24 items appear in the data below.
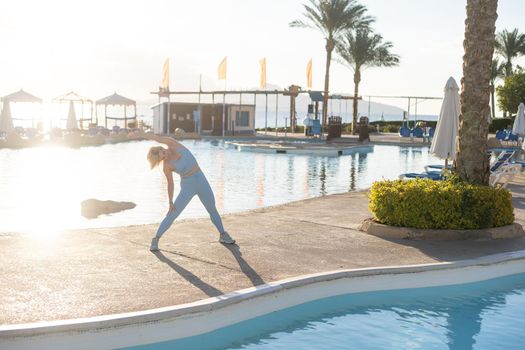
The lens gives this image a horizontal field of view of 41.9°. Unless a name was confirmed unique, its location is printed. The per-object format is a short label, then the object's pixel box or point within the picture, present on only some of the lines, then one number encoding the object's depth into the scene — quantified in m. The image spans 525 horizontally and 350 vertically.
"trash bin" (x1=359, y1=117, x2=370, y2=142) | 38.59
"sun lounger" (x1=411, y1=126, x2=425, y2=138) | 38.88
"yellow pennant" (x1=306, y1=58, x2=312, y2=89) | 49.03
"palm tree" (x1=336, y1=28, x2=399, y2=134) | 52.19
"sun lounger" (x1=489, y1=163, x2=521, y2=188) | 14.44
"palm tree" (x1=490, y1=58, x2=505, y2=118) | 67.44
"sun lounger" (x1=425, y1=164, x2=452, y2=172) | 16.58
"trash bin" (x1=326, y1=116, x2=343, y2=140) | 40.55
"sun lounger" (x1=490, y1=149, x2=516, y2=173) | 17.33
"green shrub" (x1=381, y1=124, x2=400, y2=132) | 56.94
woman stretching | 7.86
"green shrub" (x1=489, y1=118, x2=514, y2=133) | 54.93
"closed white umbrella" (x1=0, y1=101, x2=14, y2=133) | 34.06
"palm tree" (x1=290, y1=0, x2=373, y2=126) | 49.31
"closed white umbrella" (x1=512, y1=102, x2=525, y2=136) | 29.00
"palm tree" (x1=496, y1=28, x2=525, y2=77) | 66.44
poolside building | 48.09
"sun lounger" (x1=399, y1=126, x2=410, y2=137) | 39.84
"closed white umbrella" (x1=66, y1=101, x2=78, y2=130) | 39.31
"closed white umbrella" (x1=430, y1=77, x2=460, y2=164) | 15.37
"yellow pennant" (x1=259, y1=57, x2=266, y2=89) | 46.09
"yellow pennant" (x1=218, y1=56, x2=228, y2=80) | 45.00
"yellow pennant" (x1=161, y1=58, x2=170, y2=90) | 46.81
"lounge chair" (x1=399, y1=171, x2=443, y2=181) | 14.94
